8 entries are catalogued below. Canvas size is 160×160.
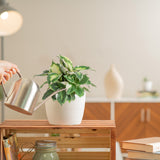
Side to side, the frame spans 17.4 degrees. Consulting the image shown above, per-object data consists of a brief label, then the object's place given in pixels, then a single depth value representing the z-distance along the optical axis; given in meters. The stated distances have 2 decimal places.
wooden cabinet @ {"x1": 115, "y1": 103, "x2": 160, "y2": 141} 4.95
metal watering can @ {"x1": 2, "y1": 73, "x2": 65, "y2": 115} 1.78
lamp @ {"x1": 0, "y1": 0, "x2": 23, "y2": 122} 3.61
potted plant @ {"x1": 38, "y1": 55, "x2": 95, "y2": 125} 2.06
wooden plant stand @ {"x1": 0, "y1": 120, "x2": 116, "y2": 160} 2.17
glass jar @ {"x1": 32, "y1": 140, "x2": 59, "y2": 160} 2.04
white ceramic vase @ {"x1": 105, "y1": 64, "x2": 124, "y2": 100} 4.87
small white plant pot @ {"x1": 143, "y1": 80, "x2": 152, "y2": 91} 5.17
